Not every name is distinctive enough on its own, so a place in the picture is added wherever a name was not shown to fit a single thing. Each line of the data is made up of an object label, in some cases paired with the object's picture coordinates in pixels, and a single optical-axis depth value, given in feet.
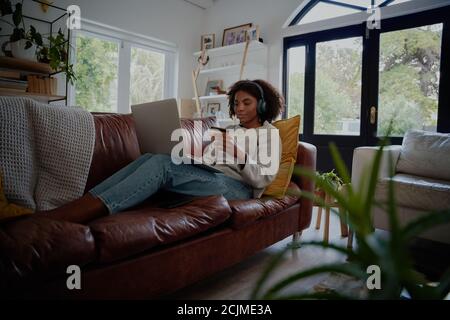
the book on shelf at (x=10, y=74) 8.60
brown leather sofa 2.58
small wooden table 6.44
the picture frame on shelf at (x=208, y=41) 14.56
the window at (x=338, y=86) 10.70
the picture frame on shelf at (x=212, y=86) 14.06
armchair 5.97
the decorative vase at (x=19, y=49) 9.03
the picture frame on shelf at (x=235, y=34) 13.25
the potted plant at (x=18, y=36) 8.59
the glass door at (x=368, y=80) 9.16
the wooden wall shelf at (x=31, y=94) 8.75
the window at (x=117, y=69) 11.66
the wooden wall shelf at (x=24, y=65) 8.90
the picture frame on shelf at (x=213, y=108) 14.21
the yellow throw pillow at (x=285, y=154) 5.57
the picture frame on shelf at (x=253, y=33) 12.47
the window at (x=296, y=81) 12.13
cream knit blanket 3.86
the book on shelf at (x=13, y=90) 8.57
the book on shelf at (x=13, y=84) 8.61
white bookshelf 12.85
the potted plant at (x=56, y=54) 9.28
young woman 3.54
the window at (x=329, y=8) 10.58
